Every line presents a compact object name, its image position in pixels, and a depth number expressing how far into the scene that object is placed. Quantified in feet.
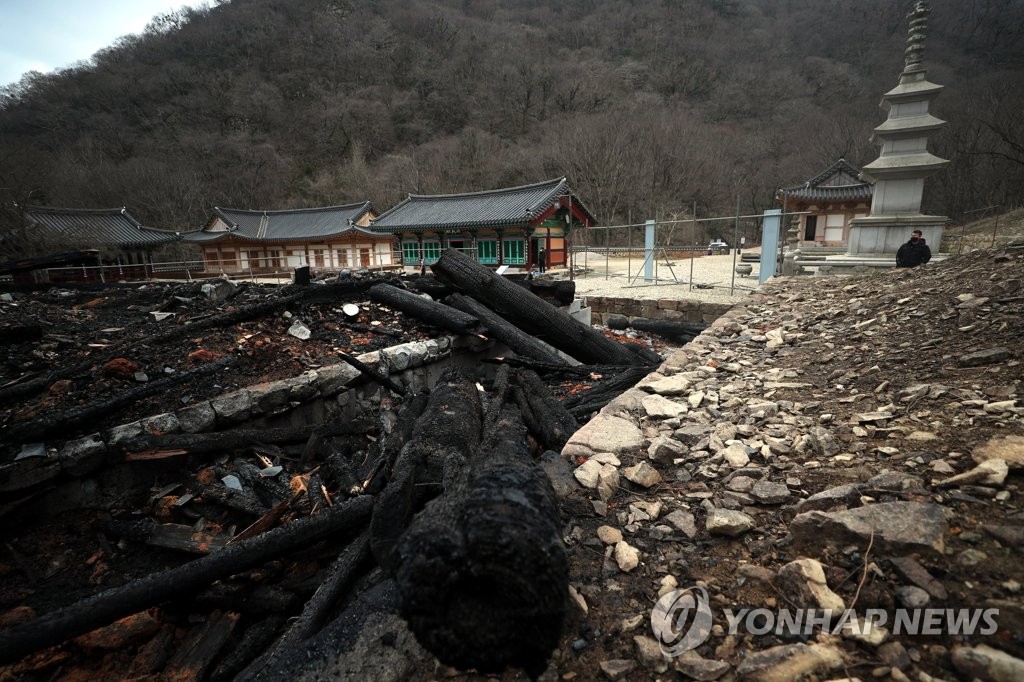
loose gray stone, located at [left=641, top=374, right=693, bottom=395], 10.30
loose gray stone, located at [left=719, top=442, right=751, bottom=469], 6.88
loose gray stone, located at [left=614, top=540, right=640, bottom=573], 5.23
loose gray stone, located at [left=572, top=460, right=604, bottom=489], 6.85
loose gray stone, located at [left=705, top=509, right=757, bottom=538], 5.34
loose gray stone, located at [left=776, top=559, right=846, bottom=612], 4.13
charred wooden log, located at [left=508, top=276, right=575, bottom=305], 24.88
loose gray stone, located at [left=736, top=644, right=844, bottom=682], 3.58
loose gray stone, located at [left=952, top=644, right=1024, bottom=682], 3.14
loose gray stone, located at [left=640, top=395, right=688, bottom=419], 9.08
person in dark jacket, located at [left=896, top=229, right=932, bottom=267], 29.30
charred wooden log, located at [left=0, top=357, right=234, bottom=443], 9.42
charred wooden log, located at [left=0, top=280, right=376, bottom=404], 10.90
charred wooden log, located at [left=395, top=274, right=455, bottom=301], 22.06
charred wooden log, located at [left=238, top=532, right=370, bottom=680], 6.09
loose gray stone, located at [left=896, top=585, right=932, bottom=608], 3.84
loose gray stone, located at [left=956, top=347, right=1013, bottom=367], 8.36
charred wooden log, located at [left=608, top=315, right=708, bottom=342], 25.95
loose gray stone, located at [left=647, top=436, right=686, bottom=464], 7.38
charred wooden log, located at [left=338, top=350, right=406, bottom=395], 14.73
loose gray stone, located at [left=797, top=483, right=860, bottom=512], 5.32
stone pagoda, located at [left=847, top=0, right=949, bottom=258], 39.03
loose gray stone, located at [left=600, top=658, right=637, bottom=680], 4.03
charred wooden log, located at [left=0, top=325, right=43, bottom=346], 13.74
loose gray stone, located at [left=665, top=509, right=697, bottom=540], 5.64
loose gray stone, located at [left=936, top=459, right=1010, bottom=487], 4.95
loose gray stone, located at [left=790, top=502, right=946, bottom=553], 4.38
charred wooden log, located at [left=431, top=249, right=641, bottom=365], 18.44
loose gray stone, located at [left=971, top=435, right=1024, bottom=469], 5.19
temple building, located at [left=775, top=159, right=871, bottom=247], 78.84
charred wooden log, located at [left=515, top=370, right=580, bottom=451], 10.44
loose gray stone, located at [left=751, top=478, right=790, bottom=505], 5.79
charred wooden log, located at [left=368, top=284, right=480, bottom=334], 18.56
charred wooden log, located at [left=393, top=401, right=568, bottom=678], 4.02
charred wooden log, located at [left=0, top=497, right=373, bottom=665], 6.01
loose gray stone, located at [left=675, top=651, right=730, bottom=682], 3.82
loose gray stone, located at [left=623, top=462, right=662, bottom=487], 6.78
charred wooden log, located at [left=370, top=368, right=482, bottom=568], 7.84
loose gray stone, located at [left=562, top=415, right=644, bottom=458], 7.91
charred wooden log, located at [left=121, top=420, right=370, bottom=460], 10.27
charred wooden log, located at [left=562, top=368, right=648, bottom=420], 12.69
